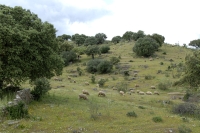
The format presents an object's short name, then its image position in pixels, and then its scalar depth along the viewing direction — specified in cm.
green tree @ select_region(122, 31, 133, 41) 10100
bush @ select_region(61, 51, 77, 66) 6750
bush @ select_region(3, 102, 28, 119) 1334
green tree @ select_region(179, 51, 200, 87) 2456
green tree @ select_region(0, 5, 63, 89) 1691
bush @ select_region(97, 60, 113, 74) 5400
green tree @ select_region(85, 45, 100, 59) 6801
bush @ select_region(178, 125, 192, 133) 1271
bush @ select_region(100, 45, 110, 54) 7506
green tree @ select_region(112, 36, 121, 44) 10353
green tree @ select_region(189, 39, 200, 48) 9776
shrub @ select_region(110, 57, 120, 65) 6023
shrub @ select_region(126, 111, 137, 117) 1617
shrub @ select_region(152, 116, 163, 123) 1529
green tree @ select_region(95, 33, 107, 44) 10031
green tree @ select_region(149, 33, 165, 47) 7669
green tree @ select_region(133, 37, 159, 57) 6528
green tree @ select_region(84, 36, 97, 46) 9098
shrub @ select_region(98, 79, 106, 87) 4112
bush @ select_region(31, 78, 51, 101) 1836
